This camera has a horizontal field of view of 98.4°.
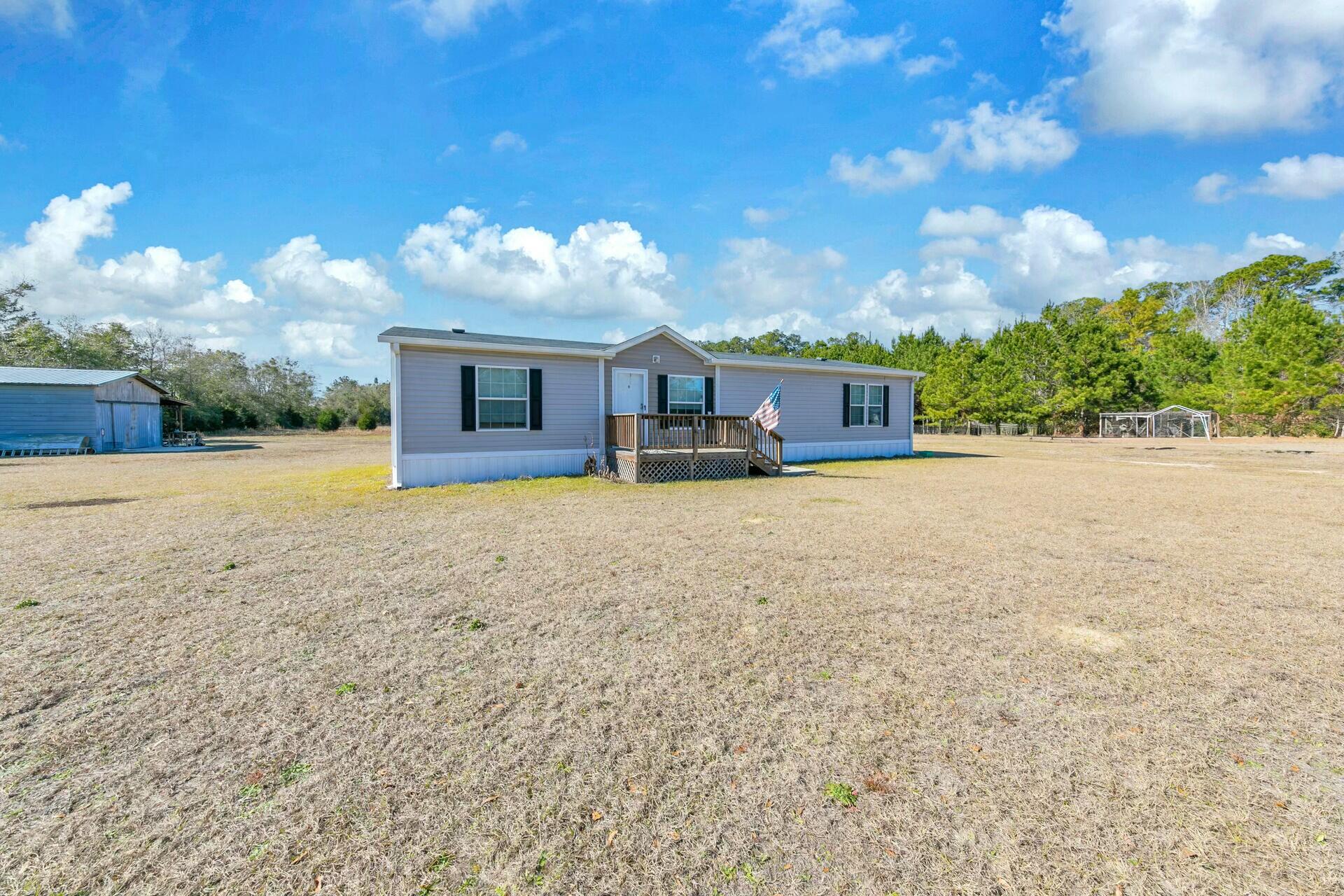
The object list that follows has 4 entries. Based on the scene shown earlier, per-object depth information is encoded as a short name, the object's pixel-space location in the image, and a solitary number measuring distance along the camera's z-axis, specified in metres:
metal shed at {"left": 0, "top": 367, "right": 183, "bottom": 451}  21.06
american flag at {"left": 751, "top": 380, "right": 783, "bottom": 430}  12.38
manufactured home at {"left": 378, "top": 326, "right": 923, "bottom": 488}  11.89
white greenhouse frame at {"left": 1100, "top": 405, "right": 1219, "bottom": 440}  35.78
